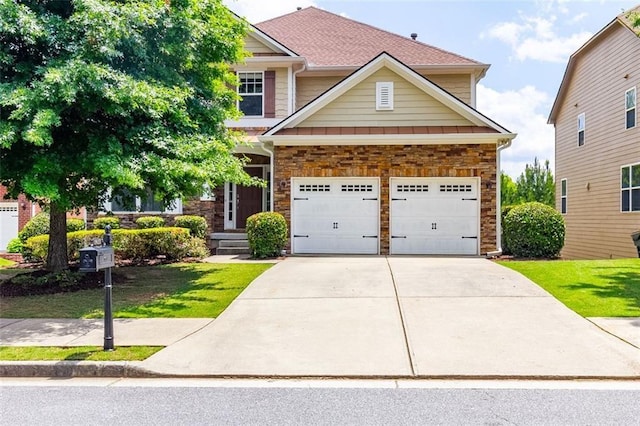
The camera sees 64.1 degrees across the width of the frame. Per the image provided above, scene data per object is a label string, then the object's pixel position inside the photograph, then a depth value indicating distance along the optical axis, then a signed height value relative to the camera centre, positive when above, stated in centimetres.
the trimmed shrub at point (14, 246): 1733 -105
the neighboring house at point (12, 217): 1883 -6
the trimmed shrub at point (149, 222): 1561 -20
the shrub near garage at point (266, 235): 1368 -52
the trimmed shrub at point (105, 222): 1549 -20
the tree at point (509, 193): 3194 +141
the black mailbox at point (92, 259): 587 -50
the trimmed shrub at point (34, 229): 1579 -42
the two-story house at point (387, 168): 1443 +134
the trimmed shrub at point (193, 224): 1533 -26
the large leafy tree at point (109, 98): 769 +185
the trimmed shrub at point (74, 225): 1555 -30
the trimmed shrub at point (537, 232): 1322 -43
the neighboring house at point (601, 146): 1647 +259
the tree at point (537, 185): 3066 +186
